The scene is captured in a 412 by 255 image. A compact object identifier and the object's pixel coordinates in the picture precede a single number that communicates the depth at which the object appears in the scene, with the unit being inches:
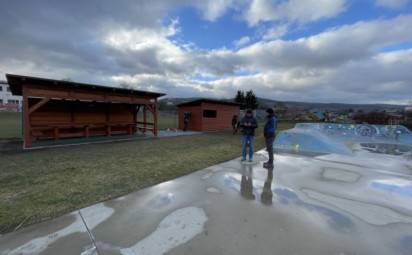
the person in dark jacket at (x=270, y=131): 188.5
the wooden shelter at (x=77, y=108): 280.5
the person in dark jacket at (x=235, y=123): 553.5
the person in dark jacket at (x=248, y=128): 198.8
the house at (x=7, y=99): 1590.3
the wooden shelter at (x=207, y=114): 561.6
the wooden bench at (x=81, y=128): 343.3
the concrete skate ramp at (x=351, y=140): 274.7
